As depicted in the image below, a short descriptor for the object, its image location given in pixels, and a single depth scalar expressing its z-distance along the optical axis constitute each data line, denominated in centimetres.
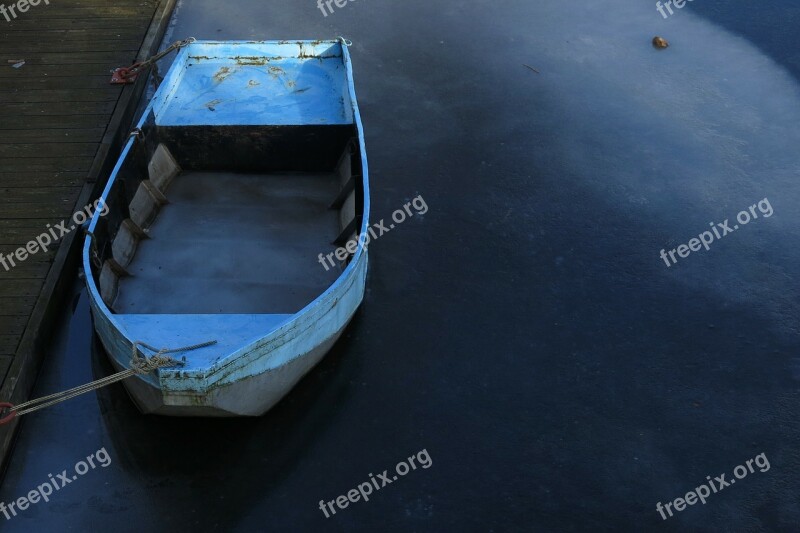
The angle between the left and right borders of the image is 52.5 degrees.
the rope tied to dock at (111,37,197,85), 849
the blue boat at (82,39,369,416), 543
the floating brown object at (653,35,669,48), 1017
